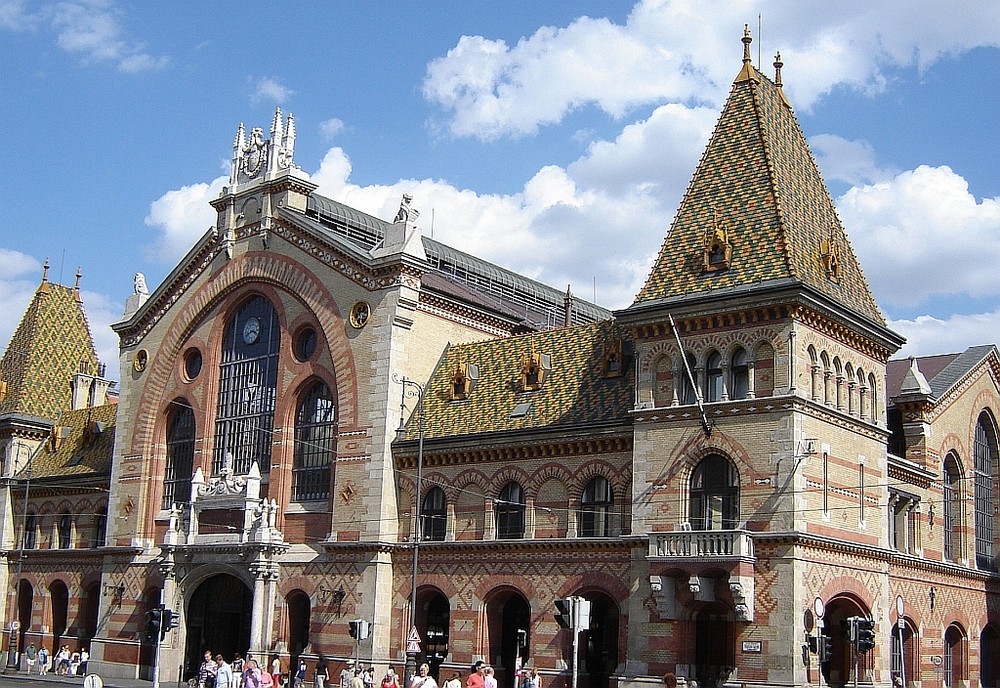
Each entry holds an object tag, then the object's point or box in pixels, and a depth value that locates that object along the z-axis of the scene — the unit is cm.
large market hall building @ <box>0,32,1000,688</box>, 3744
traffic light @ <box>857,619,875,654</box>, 3372
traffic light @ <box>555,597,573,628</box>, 2769
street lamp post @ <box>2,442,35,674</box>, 6259
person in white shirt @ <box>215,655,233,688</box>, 4088
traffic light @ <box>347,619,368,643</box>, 4238
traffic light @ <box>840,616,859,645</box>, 3397
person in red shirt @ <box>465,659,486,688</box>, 3095
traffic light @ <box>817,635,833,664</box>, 3450
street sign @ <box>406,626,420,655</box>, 4300
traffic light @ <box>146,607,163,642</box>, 4012
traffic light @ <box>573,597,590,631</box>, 2769
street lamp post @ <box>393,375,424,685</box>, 4303
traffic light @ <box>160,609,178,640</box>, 4034
